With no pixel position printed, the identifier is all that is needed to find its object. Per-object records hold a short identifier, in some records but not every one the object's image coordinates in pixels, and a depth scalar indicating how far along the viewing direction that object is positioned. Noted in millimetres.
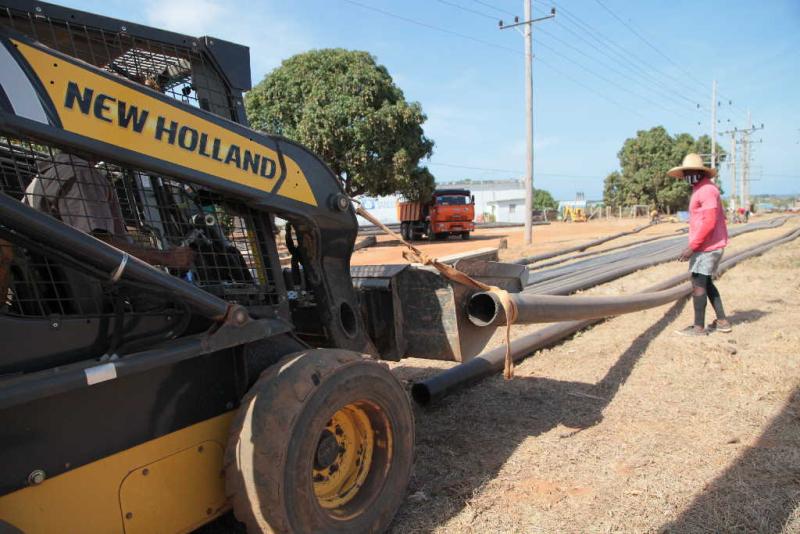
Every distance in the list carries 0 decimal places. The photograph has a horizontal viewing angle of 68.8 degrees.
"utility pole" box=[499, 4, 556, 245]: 20188
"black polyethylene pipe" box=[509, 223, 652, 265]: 12805
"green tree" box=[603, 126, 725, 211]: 52750
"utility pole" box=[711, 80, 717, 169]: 45325
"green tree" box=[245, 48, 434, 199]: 22188
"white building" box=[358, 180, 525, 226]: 65106
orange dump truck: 28891
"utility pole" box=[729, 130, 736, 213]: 52281
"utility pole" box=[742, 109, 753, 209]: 55966
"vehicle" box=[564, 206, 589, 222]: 51806
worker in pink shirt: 6152
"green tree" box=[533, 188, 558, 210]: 73000
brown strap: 3355
